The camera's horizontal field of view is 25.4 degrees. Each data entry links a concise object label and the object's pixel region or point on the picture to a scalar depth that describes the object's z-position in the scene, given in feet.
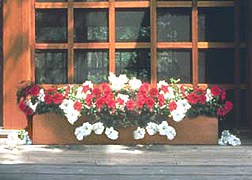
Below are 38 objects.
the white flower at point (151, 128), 20.42
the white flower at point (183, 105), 20.49
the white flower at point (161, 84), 21.22
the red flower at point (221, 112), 20.83
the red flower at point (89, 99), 20.68
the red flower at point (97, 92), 20.71
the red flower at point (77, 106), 20.52
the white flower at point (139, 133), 20.34
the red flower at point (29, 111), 21.25
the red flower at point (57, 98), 20.93
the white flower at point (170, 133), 20.36
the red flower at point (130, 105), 20.43
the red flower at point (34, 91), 21.44
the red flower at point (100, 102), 20.48
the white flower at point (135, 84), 20.97
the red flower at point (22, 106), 21.58
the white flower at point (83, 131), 20.39
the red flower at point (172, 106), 20.48
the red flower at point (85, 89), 20.95
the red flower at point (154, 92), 20.63
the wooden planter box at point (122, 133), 20.76
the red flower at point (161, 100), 20.59
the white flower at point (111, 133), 20.36
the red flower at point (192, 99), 20.74
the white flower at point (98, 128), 20.40
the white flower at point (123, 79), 21.12
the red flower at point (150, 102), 20.39
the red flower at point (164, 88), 20.99
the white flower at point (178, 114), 20.45
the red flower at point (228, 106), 20.98
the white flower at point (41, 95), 21.11
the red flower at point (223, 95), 21.13
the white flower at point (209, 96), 20.99
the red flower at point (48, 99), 20.93
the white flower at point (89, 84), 21.09
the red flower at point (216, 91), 21.02
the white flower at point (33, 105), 21.13
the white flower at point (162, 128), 20.39
